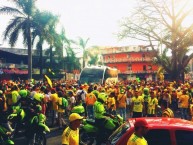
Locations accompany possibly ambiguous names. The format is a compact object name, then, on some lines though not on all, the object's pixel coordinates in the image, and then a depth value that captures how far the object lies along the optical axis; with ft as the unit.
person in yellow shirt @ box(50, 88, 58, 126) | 45.34
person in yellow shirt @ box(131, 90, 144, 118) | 41.88
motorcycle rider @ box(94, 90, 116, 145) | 30.25
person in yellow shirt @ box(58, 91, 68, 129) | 45.03
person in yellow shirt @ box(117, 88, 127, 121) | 49.49
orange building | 268.00
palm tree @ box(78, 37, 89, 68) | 196.44
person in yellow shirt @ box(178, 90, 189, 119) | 48.78
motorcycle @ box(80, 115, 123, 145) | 30.30
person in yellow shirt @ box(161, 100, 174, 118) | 27.64
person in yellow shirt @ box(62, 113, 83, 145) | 16.34
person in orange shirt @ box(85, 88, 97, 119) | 47.83
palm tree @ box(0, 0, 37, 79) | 105.81
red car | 18.34
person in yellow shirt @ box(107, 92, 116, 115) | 46.68
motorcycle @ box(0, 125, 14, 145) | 22.26
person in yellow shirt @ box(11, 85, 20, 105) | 44.33
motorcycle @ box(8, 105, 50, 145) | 30.07
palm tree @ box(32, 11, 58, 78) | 111.75
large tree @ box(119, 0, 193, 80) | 111.75
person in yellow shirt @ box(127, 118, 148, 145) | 14.73
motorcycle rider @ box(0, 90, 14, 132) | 33.12
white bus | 99.55
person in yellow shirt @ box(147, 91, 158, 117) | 40.65
